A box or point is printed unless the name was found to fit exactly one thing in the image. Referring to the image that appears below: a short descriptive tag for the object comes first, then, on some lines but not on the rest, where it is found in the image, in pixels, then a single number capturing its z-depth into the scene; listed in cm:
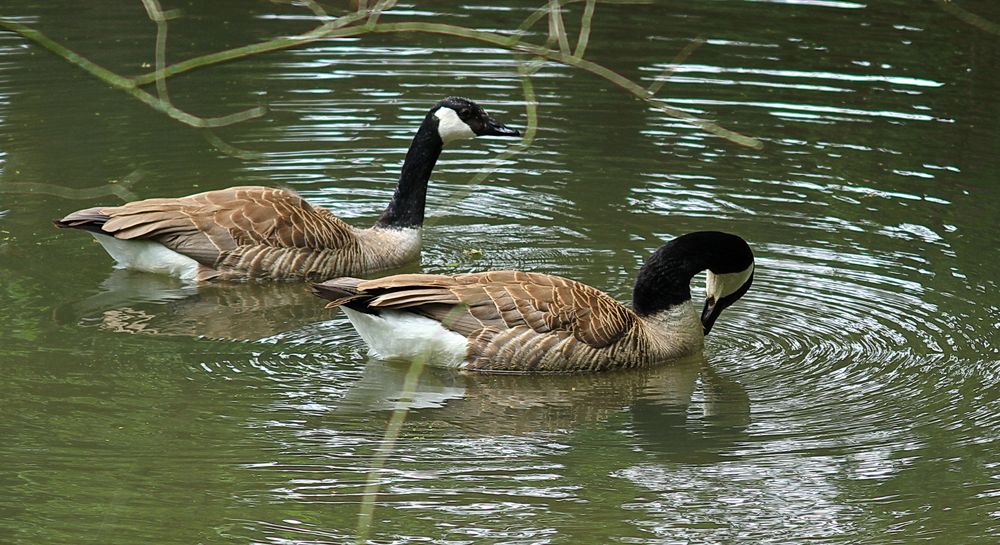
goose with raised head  2362
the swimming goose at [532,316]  1986
